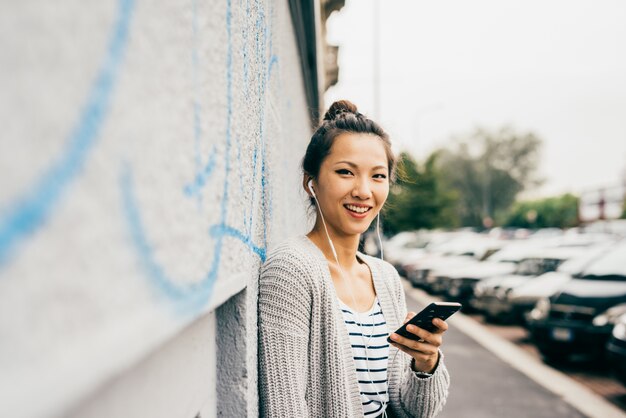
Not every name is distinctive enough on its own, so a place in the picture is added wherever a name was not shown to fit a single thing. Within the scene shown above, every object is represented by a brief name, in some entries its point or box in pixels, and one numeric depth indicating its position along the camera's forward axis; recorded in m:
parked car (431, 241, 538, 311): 11.88
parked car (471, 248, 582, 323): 9.68
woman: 1.57
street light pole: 17.77
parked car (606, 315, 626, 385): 5.07
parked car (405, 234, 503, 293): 14.12
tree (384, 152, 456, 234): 23.73
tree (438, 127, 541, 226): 51.72
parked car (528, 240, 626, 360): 6.30
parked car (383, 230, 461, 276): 19.24
